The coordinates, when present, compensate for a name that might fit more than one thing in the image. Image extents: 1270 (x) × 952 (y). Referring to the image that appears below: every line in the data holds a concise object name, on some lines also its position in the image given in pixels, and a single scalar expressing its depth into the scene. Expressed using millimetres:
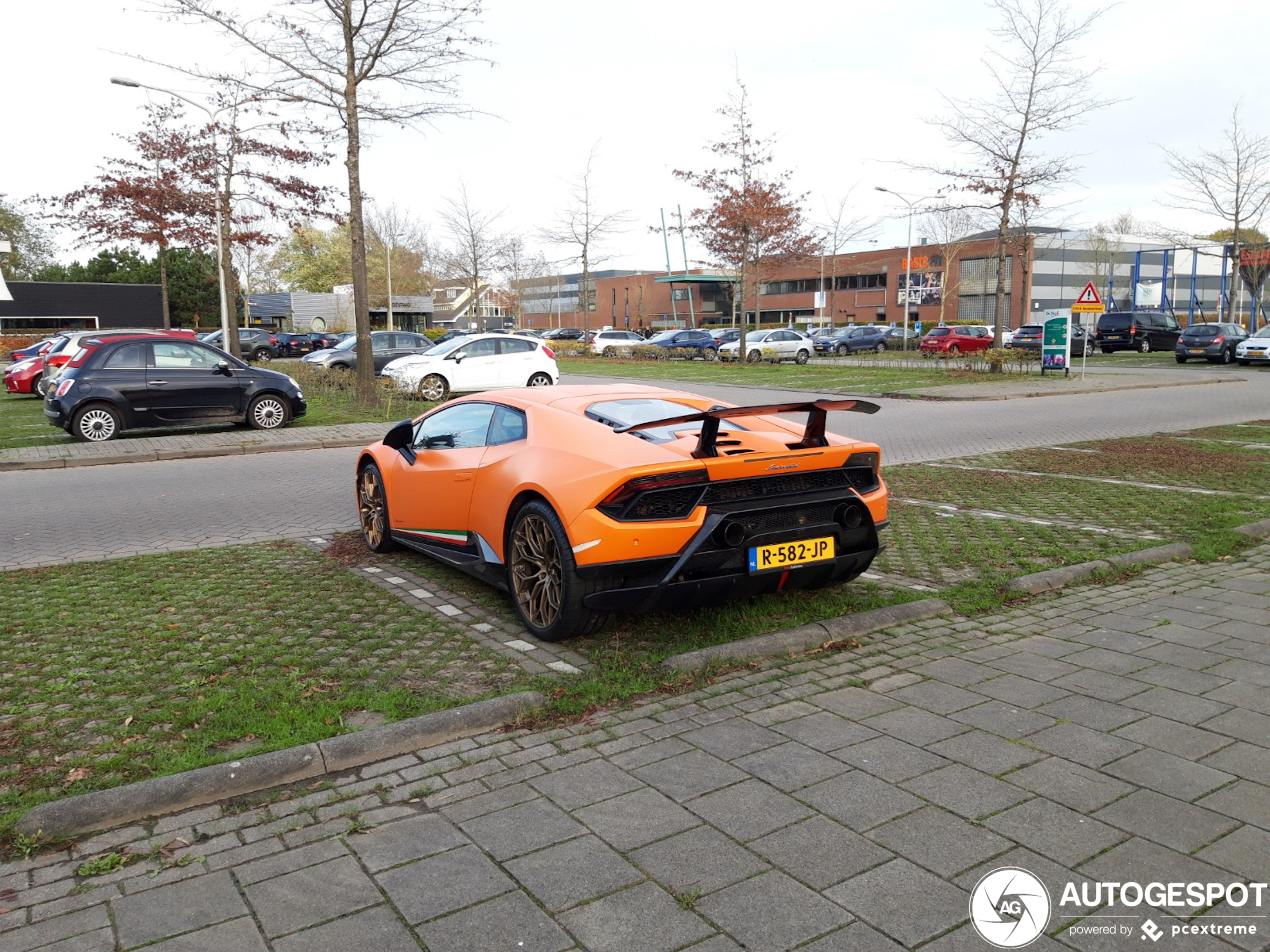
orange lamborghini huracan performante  4602
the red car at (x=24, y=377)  24297
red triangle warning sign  25645
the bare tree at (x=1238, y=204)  41125
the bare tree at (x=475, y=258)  55312
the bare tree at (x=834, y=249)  48816
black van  41469
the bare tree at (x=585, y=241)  50094
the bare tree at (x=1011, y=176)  28969
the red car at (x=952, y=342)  40812
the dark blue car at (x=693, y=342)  42031
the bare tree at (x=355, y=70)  18062
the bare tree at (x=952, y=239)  62719
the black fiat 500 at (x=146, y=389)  14648
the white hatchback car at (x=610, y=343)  43438
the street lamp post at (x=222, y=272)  26344
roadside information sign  26906
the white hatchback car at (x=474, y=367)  21344
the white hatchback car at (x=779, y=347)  38062
